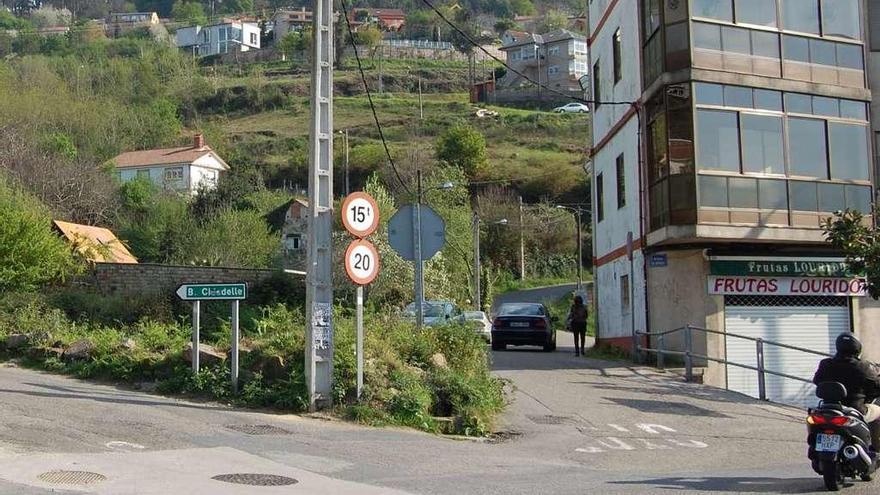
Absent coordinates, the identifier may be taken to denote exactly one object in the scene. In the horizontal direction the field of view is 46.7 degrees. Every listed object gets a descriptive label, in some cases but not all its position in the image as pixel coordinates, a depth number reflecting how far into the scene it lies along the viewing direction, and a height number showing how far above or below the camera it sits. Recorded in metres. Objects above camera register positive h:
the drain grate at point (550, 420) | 14.36 -1.11
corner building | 21.08 +3.53
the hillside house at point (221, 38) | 156.75 +48.58
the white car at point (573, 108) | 112.44 +26.03
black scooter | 9.42 -0.98
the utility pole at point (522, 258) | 71.44 +5.86
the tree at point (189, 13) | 175.25 +59.17
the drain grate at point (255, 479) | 9.30 -1.24
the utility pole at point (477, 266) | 49.94 +3.74
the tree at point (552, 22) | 166.27 +53.44
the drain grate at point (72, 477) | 8.73 -1.14
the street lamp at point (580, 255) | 62.75 +5.45
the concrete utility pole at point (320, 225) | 13.14 +1.54
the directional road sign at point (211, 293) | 13.87 +0.70
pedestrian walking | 25.36 +0.47
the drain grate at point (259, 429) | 11.95 -1.01
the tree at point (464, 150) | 80.81 +15.25
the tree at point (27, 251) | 25.55 +2.47
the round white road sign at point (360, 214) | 12.95 +1.66
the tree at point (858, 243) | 17.66 +1.67
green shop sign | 21.61 +1.55
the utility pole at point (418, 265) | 14.52 +1.11
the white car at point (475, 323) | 15.13 +0.28
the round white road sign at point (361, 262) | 12.77 +1.03
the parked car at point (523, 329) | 29.14 +0.37
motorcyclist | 10.13 -0.38
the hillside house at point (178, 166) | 78.88 +14.34
